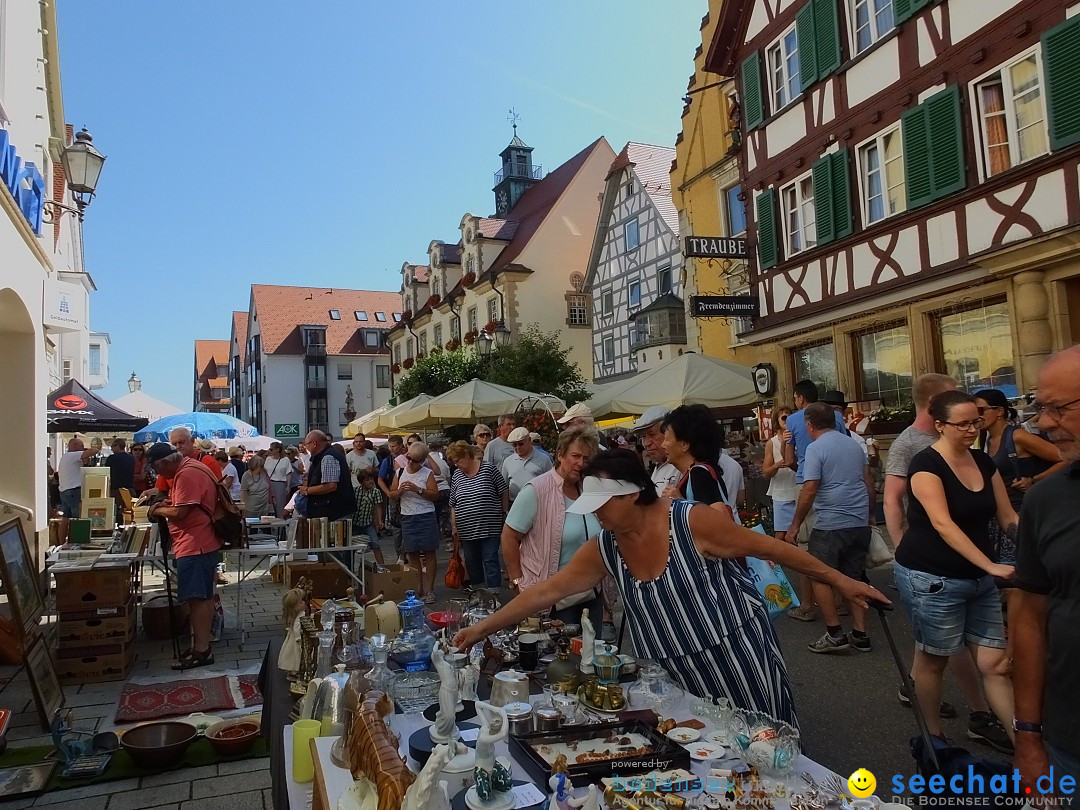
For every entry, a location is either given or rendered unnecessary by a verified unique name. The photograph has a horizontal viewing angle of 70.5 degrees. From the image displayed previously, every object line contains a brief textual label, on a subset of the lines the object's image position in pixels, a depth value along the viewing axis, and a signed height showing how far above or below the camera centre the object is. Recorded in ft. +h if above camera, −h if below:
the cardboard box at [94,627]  19.67 -3.74
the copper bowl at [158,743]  13.44 -4.76
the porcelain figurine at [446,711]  7.49 -2.44
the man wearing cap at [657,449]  20.08 +0.12
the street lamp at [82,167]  27.25 +11.40
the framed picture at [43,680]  15.89 -4.23
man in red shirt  20.11 -1.59
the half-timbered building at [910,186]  31.76 +12.72
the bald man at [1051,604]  6.59 -1.55
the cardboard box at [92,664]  19.62 -4.69
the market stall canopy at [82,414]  45.60 +4.15
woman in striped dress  8.82 -1.60
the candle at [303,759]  7.81 -2.93
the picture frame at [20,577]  15.88 -2.02
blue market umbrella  56.49 +3.80
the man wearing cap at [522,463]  24.81 -0.10
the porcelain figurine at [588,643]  9.65 -2.43
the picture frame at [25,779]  12.94 -5.13
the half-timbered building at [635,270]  72.38 +20.10
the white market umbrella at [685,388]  35.45 +3.07
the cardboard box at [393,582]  21.68 -3.35
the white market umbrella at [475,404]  44.68 +3.46
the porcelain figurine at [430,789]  5.47 -2.34
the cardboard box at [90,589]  19.72 -2.79
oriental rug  17.25 -5.23
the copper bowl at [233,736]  14.15 -4.90
